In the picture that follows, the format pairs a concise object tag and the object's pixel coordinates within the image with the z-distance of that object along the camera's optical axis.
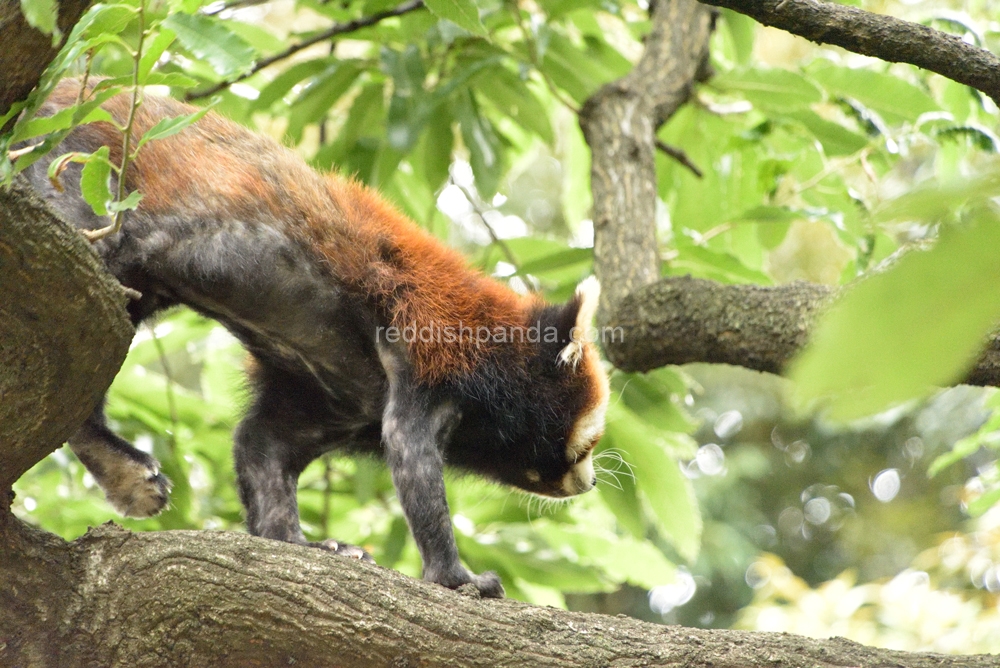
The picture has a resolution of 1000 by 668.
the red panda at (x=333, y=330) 6.27
